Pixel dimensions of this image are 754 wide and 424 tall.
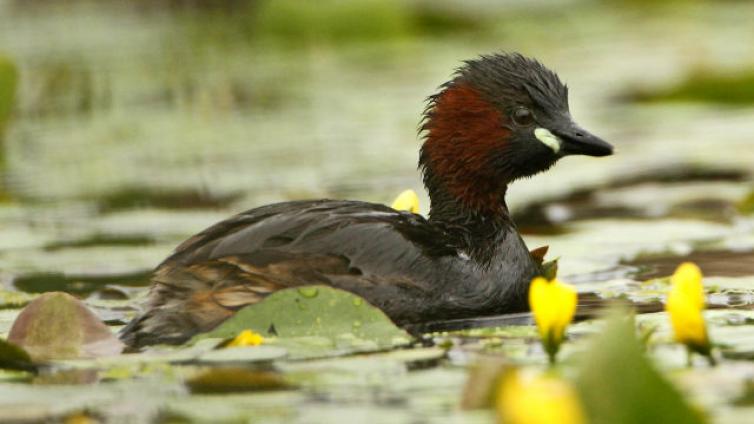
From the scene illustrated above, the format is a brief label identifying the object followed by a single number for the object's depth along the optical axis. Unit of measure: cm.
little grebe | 1084
